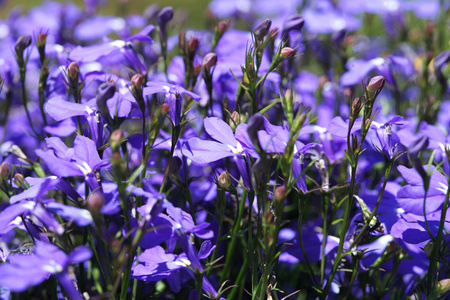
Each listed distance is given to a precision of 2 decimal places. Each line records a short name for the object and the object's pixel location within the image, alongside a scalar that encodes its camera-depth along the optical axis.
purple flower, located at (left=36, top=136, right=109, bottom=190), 0.43
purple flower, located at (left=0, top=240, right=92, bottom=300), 0.40
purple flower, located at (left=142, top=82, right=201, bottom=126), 0.44
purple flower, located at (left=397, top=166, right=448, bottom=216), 0.44
